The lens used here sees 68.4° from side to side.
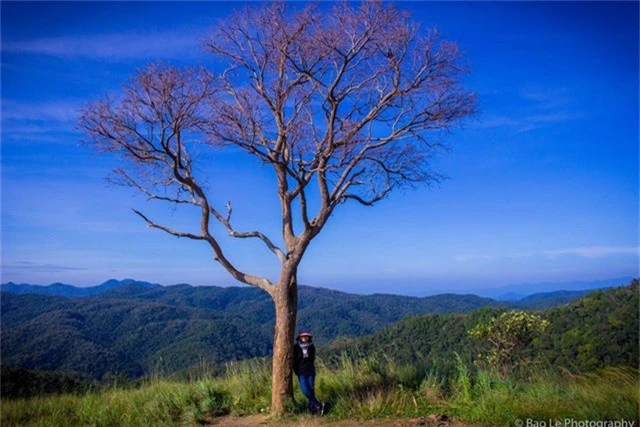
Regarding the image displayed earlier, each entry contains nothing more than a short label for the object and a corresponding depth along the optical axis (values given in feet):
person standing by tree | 25.67
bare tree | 26.48
